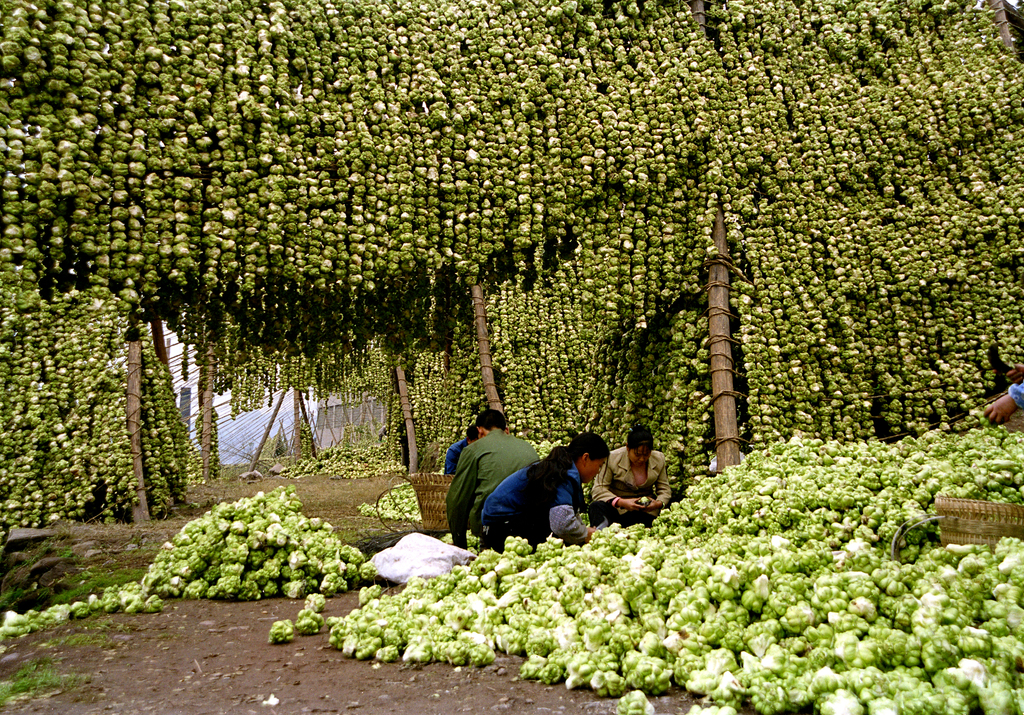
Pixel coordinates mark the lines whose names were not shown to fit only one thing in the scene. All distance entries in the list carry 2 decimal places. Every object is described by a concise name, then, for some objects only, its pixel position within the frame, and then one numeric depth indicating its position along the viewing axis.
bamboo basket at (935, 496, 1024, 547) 3.22
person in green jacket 5.49
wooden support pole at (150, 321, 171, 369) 8.91
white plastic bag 4.85
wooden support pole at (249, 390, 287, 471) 19.68
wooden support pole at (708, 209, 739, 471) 6.49
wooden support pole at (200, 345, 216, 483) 17.33
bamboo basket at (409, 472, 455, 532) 7.20
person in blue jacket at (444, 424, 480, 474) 7.67
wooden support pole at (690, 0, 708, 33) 7.23
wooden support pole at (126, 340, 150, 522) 9.12
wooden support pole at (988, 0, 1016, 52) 7.79
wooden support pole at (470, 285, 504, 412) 9.72
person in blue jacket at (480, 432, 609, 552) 4.71
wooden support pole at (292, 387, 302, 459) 22.22
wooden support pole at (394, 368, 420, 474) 14.98
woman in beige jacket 6.29
